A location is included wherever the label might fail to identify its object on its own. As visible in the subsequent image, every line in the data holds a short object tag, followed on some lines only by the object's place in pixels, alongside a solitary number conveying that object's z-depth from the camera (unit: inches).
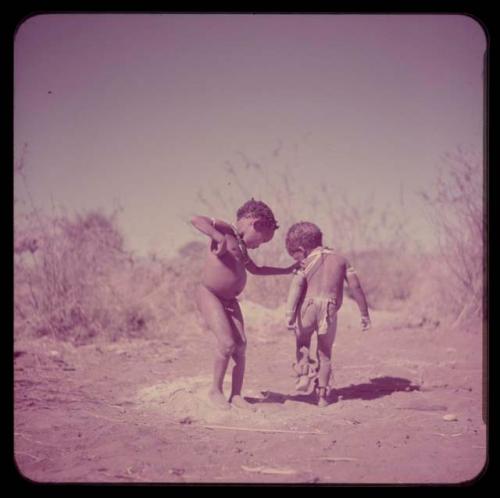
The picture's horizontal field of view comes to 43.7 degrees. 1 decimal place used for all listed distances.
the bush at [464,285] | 367.2
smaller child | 200.7
